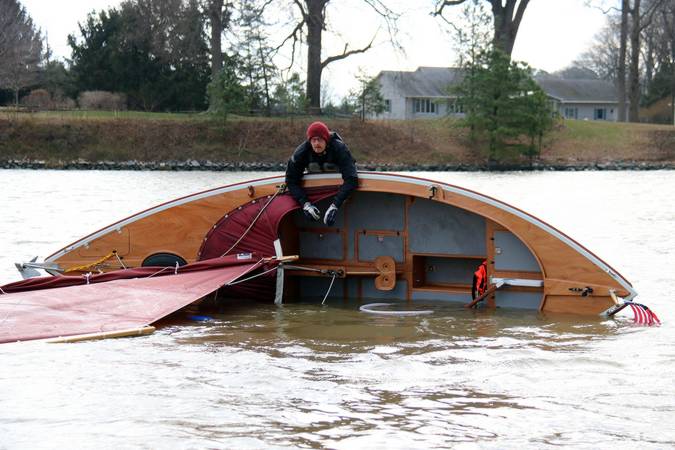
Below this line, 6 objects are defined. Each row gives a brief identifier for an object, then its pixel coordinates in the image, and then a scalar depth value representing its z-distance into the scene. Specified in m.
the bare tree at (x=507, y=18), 56.25
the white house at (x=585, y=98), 85.12
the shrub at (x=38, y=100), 54.25
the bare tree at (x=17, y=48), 54.91
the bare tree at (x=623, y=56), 62.75
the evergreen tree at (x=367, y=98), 52.28
